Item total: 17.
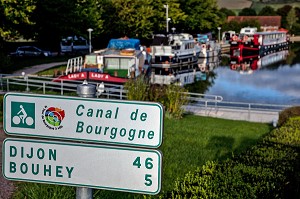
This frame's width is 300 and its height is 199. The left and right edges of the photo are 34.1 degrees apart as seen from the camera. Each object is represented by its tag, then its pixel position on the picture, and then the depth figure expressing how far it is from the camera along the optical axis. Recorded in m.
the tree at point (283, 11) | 115.97
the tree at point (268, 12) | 117.88
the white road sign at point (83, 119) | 2.81
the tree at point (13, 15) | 28.28
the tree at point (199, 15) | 71.69
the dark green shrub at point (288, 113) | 15.12
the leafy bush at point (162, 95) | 16.27
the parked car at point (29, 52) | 42.44
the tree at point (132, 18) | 52.19
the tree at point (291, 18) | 106.06
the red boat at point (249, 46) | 63.44
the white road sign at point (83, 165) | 2.82
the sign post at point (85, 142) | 2.81
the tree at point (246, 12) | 121.14
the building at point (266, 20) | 101.56
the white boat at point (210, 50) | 57.28
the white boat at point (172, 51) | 46.31
